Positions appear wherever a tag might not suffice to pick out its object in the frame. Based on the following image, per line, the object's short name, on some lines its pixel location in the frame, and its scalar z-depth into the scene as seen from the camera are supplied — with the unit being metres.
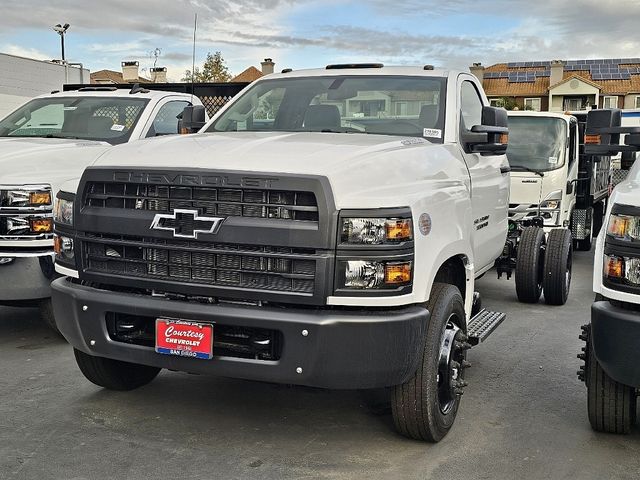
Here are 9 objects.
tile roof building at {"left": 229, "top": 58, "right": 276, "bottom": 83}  60.81
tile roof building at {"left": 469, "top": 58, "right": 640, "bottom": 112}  66.50
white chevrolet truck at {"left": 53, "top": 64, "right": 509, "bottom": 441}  3.65
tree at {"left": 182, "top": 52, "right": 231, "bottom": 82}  35.50
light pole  37.56
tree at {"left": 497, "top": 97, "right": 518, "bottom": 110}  63.49
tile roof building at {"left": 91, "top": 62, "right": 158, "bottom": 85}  38.09
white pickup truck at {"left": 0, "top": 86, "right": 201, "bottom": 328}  5.73
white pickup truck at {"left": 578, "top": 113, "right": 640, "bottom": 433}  3.71
